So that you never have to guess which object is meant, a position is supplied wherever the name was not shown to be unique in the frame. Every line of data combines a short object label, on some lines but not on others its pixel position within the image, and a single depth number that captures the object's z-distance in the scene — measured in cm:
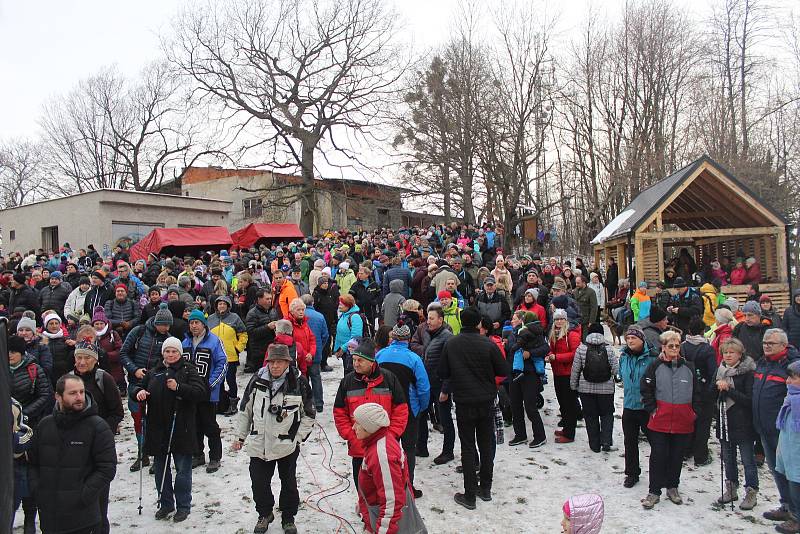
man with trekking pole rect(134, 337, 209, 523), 529
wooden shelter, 1389
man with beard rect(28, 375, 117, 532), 393
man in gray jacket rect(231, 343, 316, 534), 491
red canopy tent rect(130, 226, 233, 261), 1961
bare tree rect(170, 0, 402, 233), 3281
